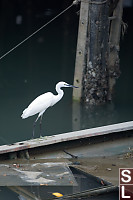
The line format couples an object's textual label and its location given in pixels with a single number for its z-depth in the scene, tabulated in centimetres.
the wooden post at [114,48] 2023
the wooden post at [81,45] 1856
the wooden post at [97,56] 1845
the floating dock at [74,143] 1336
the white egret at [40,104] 1477
